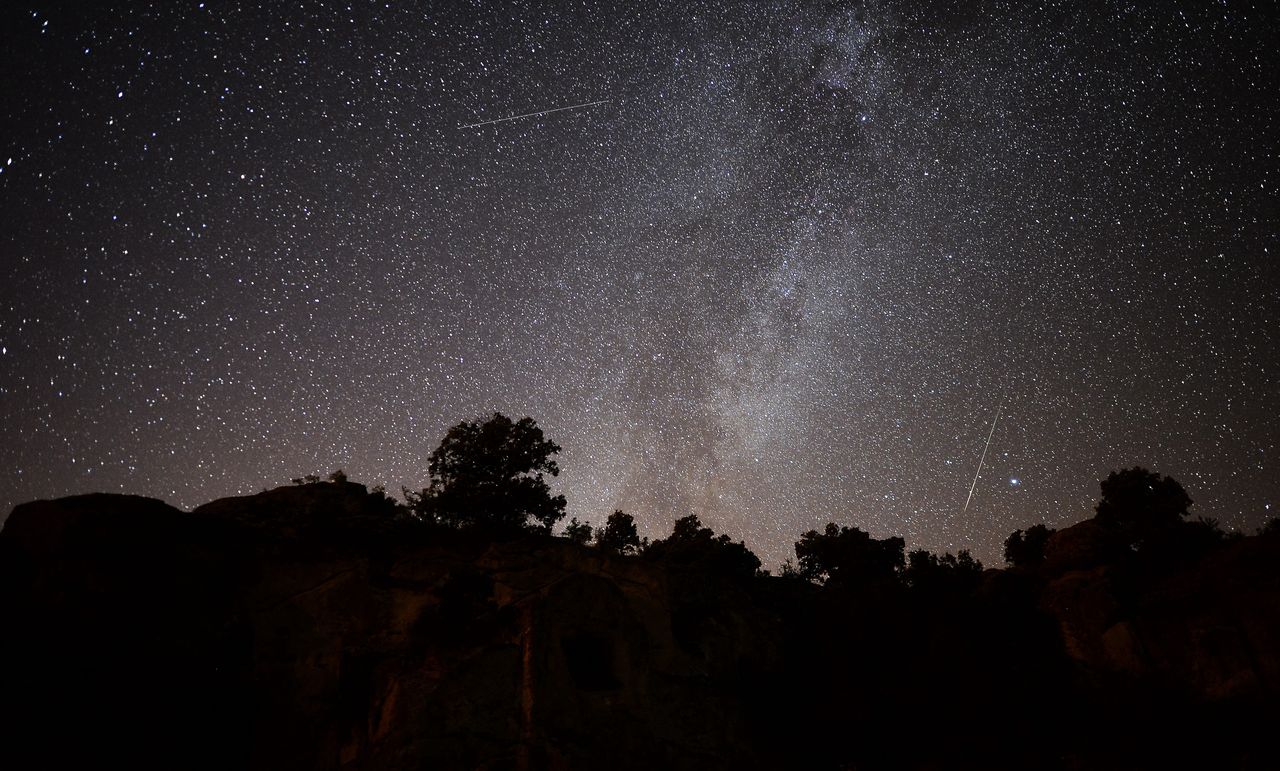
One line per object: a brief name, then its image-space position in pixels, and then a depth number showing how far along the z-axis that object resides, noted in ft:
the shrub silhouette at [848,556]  158.40
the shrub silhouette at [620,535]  151.84
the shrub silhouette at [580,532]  142.10
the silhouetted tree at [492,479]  113.19
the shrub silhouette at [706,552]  142.51
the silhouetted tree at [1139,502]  122.52
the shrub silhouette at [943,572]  133.65
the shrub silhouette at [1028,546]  146.82
